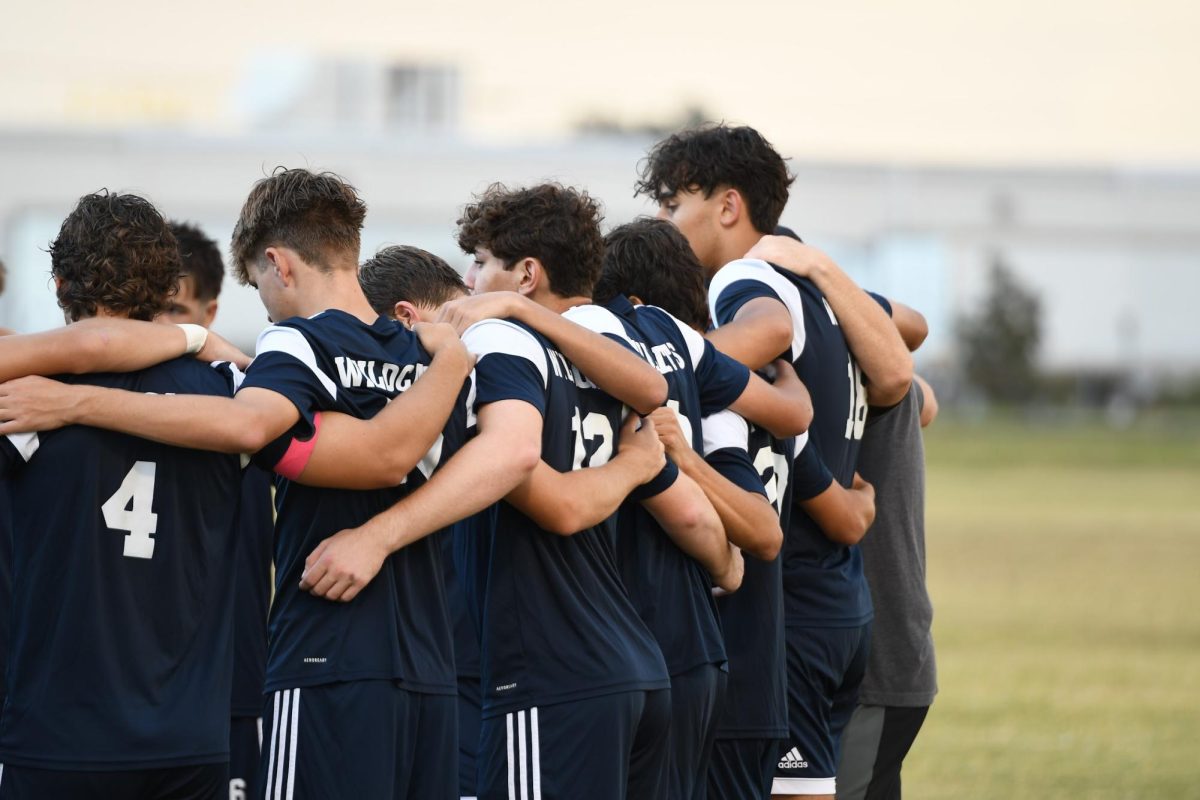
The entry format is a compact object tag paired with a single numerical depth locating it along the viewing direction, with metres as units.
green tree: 159.75
